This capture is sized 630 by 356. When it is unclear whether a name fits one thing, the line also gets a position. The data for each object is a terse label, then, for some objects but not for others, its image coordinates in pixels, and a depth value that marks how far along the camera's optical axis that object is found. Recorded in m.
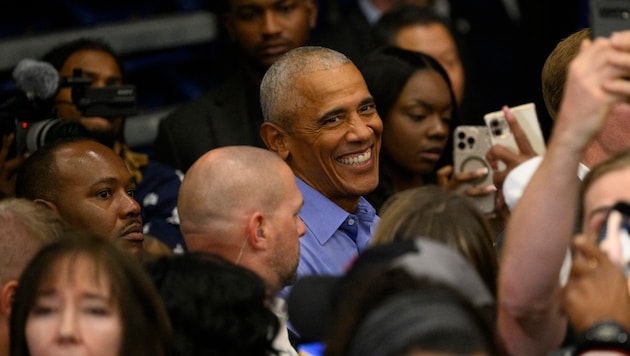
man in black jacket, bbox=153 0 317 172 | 11.41
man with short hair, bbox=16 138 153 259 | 8.93
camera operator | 10.34
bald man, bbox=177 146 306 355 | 7.68
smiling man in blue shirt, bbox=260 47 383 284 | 9.18
